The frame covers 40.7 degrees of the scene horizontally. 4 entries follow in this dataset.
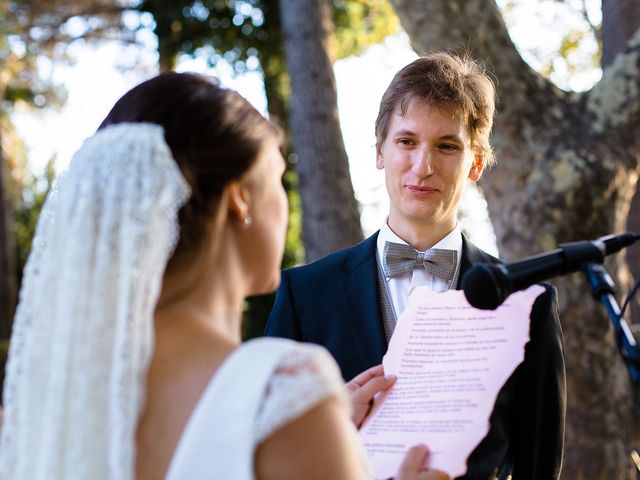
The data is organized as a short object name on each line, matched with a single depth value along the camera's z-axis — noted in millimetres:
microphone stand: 1713
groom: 3000
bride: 1539
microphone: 1815
